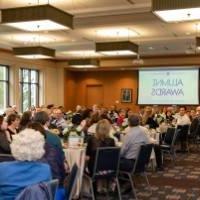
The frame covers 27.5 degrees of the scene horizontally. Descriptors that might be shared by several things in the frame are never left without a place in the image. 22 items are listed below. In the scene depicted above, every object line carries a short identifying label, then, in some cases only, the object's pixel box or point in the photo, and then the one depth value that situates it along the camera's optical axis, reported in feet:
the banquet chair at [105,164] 17.26
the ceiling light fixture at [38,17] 24.95
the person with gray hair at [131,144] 19.57
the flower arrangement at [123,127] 29.55
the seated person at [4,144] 18.39
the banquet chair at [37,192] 8.70
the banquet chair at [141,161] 19.00
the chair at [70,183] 10.95
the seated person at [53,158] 14.08
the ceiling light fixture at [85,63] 56.59
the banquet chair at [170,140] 30.58
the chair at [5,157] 15.75
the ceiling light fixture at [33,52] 43.37
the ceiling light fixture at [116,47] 39.50
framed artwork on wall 69.67
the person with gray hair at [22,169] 9.39
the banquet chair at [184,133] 36.80
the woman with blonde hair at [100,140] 18.71
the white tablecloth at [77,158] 18.99
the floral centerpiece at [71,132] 21.44
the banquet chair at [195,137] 40.71
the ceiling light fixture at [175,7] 21.63
